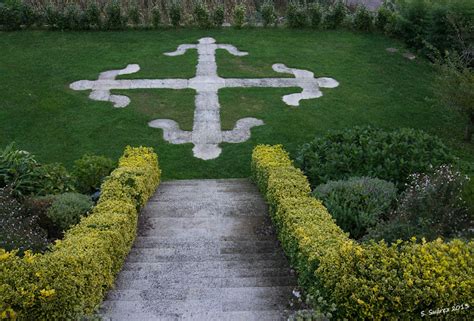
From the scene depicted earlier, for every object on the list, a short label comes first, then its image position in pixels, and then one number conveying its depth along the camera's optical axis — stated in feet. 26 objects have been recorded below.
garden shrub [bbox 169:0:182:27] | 56.18
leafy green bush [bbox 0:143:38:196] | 26.58
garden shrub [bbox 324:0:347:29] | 57.00
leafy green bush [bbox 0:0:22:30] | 54.85
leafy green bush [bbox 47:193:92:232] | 23.08
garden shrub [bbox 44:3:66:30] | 55.26
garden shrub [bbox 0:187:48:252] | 19.53
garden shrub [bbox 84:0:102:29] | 55.36
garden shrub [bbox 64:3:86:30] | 55.47
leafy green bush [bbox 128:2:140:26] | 56.09
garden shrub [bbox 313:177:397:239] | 22.24
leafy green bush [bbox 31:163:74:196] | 26.96
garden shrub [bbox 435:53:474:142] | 33.71
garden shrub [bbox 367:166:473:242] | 19.72
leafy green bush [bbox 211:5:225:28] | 55.93
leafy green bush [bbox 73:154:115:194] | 28.76
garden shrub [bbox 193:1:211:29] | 56.13
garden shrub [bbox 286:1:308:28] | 57.11
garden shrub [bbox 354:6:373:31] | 56.13
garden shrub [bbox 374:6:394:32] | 55.26
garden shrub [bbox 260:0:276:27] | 56.84
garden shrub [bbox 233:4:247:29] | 56.18
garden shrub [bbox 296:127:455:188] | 27.25
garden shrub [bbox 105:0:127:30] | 55.72
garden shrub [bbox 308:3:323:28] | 57.06
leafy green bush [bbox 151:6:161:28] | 55.67
